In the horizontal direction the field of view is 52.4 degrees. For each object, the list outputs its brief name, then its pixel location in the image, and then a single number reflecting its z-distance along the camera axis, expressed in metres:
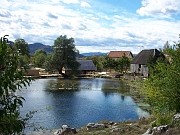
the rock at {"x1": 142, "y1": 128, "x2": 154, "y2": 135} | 8.49
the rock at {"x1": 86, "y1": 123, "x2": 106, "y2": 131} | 10.82
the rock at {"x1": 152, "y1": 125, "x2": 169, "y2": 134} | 8.33
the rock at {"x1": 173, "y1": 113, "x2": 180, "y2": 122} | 9.13
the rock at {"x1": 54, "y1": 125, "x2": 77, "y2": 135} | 10.33
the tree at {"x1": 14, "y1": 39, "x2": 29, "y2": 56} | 53.11
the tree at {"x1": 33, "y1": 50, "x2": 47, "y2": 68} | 51.60
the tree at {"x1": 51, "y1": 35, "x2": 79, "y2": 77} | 42.25
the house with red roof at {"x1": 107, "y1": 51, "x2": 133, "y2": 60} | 78.16
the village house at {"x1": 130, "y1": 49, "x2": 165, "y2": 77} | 40.55
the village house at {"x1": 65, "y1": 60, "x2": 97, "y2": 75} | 47.49
